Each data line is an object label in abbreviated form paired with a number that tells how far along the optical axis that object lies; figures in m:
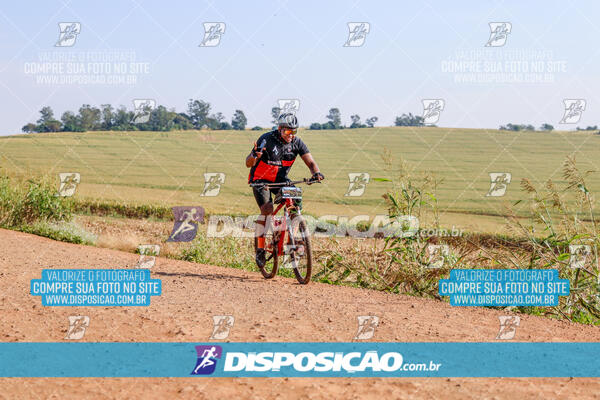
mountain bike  8.81
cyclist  8.96
